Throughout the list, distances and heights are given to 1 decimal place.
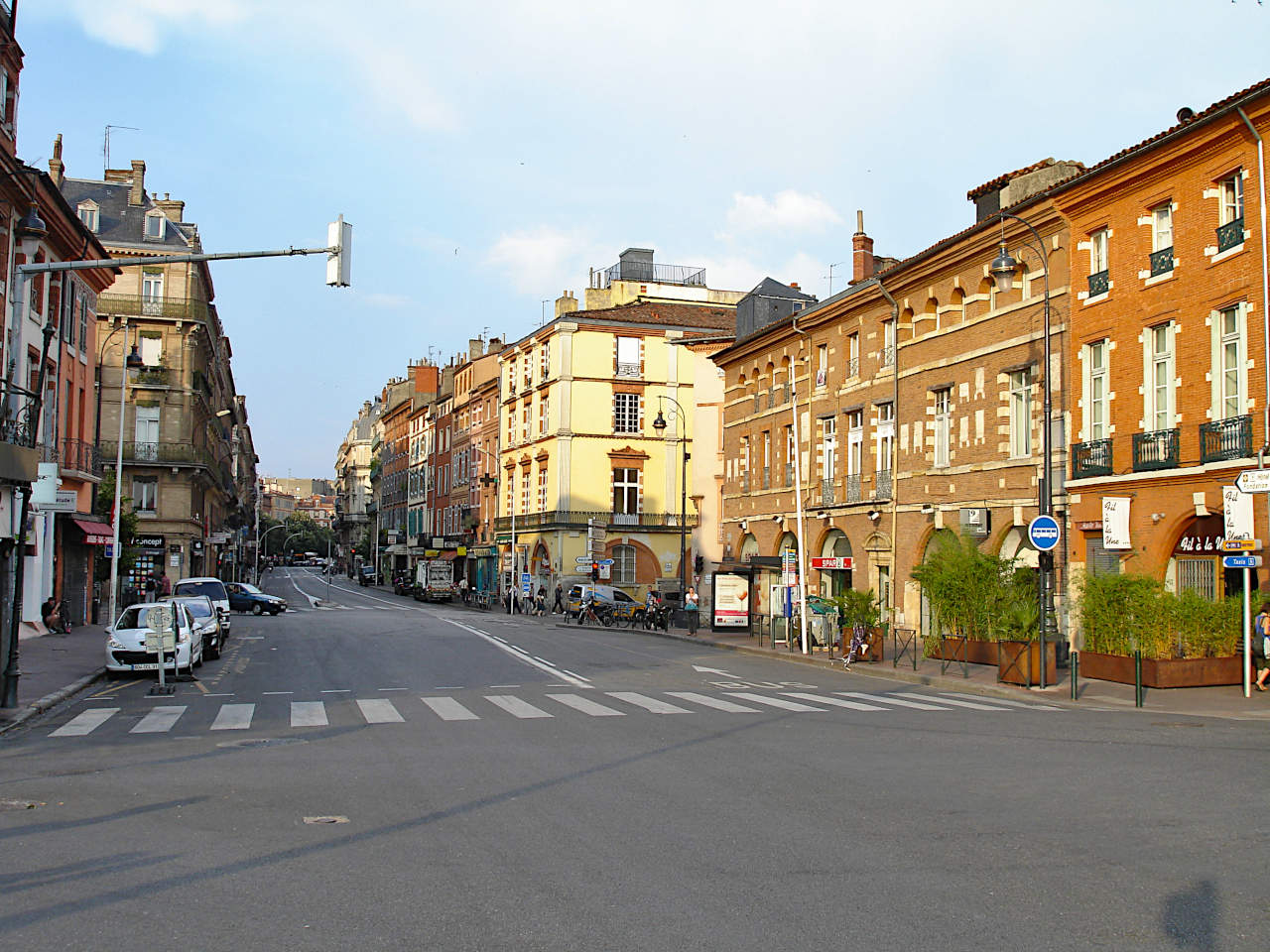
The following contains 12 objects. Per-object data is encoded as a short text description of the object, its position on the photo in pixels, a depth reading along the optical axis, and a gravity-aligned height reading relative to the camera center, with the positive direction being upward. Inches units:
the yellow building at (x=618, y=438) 2591.0 +235.8
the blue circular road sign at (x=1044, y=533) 880.3 +15.0
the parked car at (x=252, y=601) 2247.8 -109.4
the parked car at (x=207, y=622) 1125.7 -74.8
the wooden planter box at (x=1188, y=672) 850.1 -82.6
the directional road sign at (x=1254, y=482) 756.0 +47.0
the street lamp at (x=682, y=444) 1922.7 +194.5
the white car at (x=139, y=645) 932.0 -80.3
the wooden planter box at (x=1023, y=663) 890.1 -83.0
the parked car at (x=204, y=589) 1674.5 -66.2
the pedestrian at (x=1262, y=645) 812.0 -59.7
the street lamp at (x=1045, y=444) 887.1 +83.9
